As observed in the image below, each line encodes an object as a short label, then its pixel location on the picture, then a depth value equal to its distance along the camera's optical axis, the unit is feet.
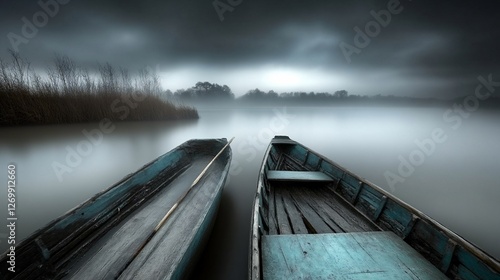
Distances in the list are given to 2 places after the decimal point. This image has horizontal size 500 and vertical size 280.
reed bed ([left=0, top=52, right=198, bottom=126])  34.42
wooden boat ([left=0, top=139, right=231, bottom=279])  7.07
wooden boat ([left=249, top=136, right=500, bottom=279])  6.74
